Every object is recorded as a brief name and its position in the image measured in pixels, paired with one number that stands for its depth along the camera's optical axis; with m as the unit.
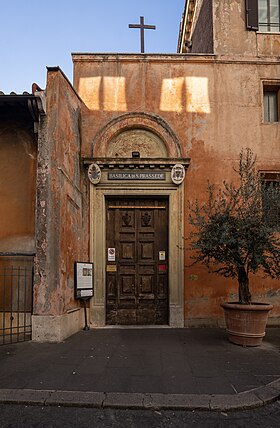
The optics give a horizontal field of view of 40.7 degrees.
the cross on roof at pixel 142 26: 11.39
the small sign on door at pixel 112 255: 9.01
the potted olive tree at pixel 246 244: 6.72
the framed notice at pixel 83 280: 8.04
